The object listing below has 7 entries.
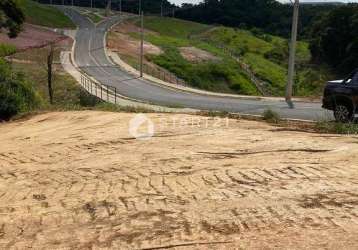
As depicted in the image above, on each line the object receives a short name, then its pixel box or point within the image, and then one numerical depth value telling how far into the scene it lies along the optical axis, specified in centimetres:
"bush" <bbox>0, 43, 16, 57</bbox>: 5489
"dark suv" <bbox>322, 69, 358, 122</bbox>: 1644
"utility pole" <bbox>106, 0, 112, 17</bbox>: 12362
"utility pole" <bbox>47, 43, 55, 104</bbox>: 3422
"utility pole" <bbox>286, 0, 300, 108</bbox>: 3021
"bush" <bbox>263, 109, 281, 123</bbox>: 1778
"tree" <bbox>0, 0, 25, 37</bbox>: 3544
